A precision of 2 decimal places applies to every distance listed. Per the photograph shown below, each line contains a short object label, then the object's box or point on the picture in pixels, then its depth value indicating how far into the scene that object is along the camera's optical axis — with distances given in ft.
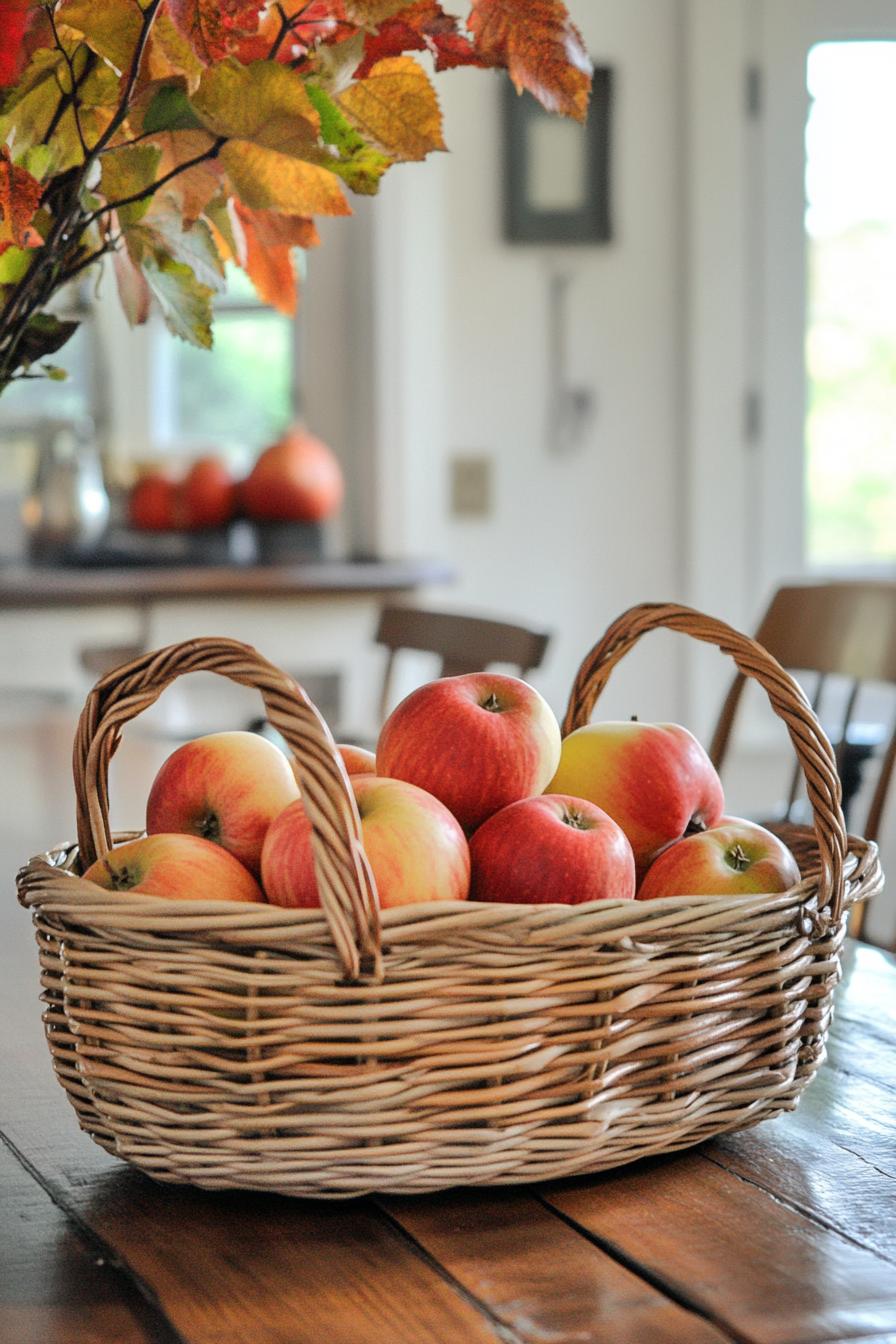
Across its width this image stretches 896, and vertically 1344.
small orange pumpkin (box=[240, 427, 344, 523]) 15.82
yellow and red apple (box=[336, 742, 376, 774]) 5.11
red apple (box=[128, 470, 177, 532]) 16.43
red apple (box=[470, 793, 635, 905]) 4.73
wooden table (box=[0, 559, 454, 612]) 14.29
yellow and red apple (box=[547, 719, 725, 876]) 4.98
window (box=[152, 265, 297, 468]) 17.61
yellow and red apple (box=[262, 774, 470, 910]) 4.66
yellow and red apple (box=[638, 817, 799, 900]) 4.86
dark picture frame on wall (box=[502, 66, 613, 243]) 16.60
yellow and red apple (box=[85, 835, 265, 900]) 4.72
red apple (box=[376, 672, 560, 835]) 4.91
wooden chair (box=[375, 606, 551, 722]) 8.41
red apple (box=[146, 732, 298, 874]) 4.87
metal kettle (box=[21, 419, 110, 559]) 15.74
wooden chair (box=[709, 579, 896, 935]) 8.22
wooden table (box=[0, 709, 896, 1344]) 4.39
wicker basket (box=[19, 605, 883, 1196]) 4.55
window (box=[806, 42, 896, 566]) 17.31
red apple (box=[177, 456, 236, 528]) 16.20
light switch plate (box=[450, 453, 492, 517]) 16.91
